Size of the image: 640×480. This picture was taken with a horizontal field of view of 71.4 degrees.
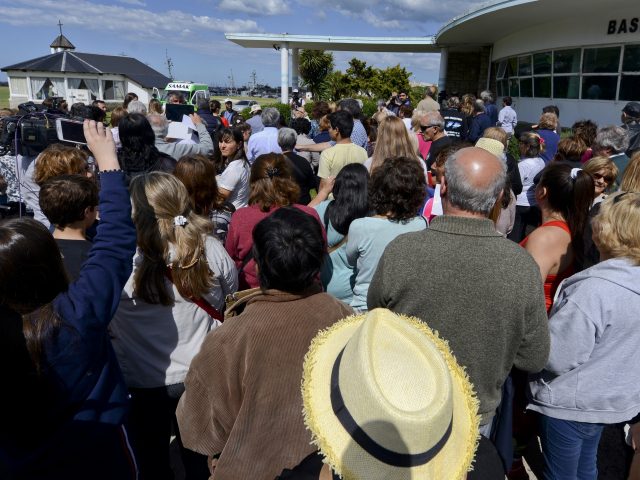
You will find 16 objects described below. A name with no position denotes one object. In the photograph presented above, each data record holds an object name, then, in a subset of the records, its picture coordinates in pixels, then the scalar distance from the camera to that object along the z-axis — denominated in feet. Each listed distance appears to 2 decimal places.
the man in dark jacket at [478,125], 26.79
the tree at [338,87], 98.22
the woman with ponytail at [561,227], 8.61
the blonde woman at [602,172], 12.16
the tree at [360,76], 95.50
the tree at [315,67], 118.11
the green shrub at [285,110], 64.75
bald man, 6.06
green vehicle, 81.87
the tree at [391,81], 93.76
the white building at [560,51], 40.01
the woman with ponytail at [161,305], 7.40
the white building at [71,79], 147.74
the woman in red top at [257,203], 10.66
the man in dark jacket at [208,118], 28.97
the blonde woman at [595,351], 6.59
